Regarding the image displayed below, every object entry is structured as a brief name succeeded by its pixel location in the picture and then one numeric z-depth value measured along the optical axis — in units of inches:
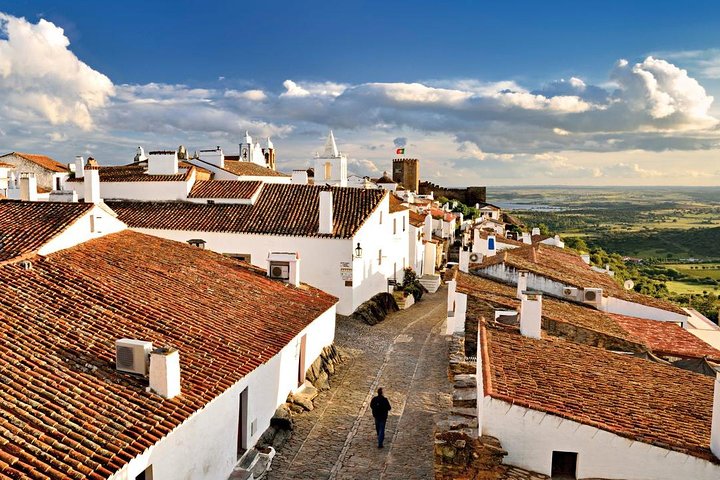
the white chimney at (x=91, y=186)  713.0
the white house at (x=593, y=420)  334.3
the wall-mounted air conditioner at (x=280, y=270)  726.5
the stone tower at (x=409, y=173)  3444.9
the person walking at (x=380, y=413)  486.0
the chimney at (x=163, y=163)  1212.5
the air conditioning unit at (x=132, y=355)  357.4
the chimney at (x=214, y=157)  1550.0
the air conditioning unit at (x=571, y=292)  845.8
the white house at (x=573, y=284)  836.6
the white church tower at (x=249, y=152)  2233.0
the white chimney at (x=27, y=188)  806.5
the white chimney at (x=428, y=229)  1642.2
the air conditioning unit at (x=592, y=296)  832.9
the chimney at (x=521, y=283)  777.5
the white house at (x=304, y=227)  966.4
